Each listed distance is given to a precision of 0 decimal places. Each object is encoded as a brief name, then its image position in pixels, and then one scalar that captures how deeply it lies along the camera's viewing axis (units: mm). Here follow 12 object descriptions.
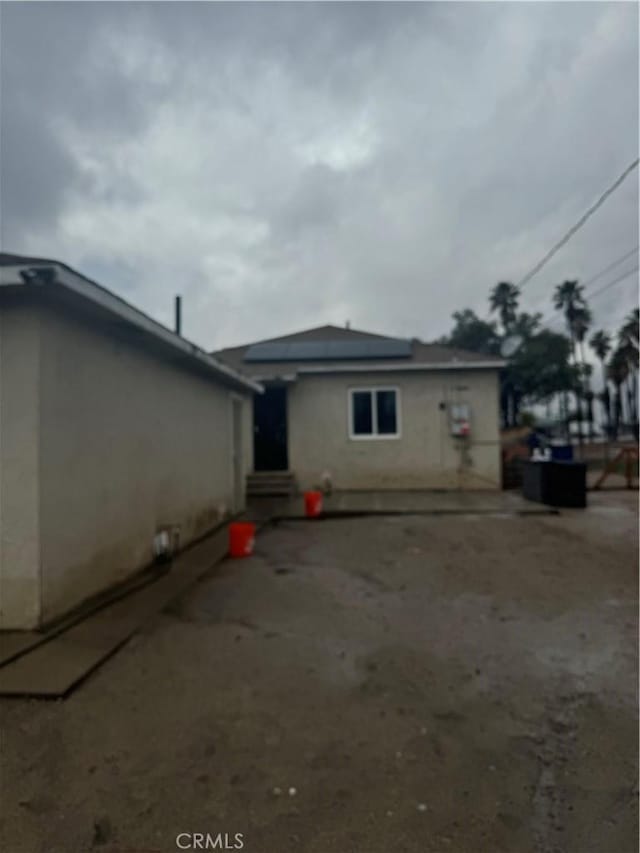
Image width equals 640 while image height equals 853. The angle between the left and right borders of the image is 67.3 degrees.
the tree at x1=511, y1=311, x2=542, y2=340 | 27853
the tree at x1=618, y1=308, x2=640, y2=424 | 39062
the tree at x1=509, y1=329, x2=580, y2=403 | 25047
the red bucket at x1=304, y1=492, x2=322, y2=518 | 8844
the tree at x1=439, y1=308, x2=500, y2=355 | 30031
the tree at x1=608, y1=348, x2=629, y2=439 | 39812
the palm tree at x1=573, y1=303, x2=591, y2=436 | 38031
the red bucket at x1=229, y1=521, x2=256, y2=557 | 6012
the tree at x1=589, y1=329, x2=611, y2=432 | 43812
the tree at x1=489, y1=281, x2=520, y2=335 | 32562
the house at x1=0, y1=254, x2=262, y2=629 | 3455
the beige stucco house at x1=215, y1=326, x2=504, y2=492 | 11953
